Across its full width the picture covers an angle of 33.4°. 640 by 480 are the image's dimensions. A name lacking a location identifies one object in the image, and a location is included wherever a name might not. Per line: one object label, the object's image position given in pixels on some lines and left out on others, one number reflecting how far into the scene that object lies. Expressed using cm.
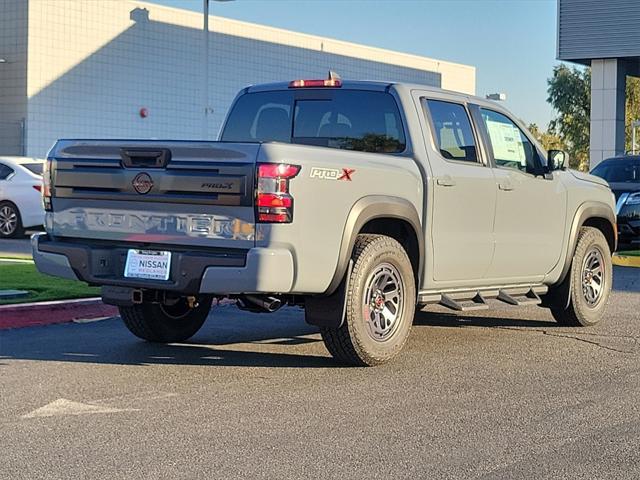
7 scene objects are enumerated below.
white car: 1928
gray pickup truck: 684
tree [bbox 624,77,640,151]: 5394
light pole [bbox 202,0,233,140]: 2870
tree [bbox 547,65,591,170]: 5712
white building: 3200
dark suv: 1802
